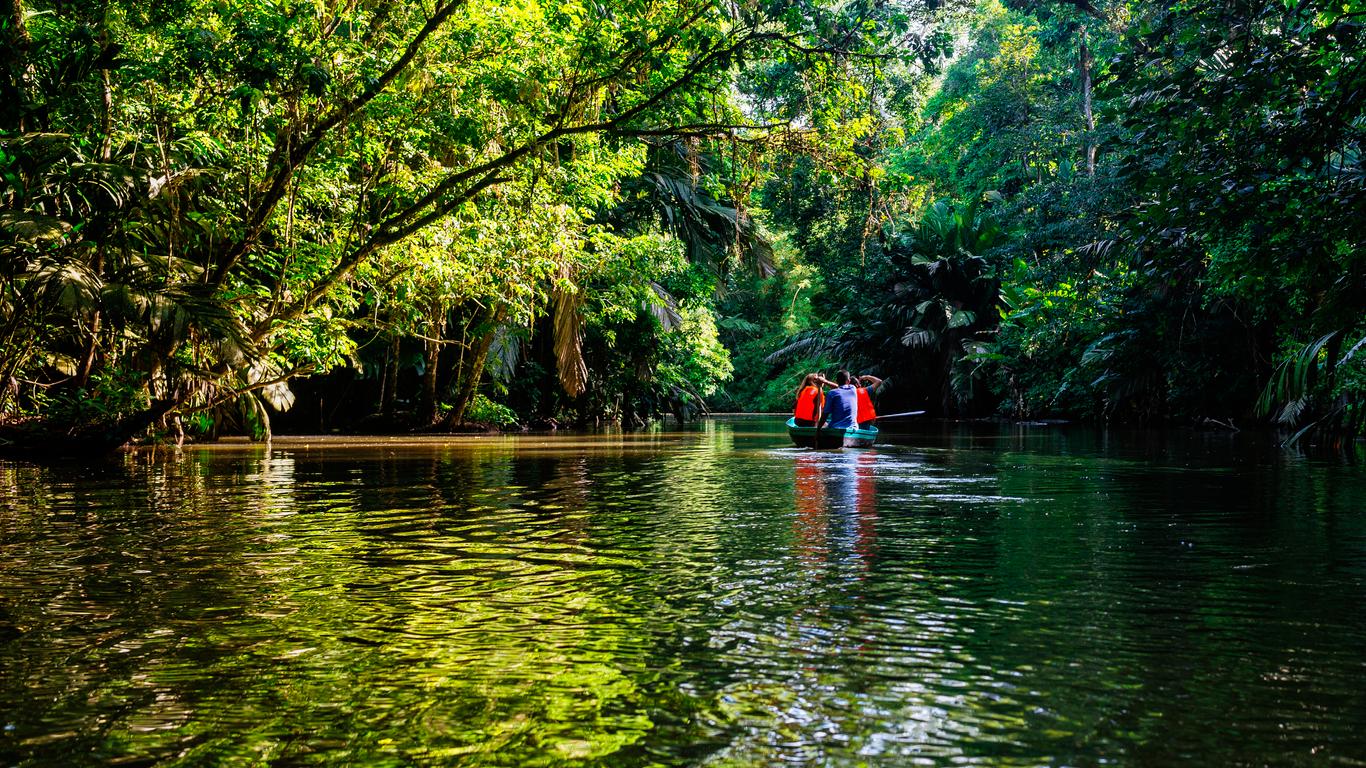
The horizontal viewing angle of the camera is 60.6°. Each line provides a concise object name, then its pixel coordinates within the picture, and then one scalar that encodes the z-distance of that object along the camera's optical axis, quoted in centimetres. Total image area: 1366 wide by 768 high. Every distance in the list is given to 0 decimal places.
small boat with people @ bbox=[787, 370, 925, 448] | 1978
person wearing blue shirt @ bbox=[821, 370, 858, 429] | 2023
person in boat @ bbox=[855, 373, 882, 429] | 2278
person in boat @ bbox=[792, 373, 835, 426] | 2020
